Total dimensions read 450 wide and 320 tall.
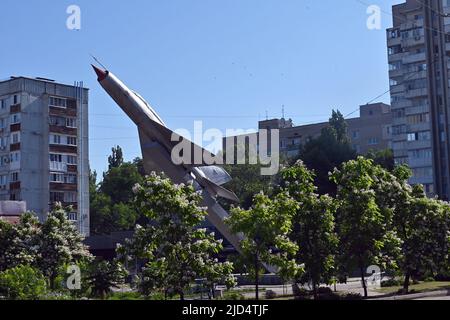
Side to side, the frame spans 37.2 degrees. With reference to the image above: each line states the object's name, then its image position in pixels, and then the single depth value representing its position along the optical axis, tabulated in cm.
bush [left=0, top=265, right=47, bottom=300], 2473
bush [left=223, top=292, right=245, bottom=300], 3159
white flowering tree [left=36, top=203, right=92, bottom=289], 3466
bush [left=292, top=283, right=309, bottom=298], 3350
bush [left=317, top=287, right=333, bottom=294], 3475
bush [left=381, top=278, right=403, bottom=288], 3927
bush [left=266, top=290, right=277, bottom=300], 3381
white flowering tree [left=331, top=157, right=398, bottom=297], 3041
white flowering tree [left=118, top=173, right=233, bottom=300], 2469
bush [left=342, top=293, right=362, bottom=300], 3093
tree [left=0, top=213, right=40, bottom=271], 3372
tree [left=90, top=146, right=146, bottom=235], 9456
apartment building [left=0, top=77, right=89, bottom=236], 6762
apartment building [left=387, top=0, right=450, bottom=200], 7262
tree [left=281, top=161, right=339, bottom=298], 2975
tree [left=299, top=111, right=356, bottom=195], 7019
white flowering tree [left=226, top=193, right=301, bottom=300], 2656
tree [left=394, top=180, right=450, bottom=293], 3272
